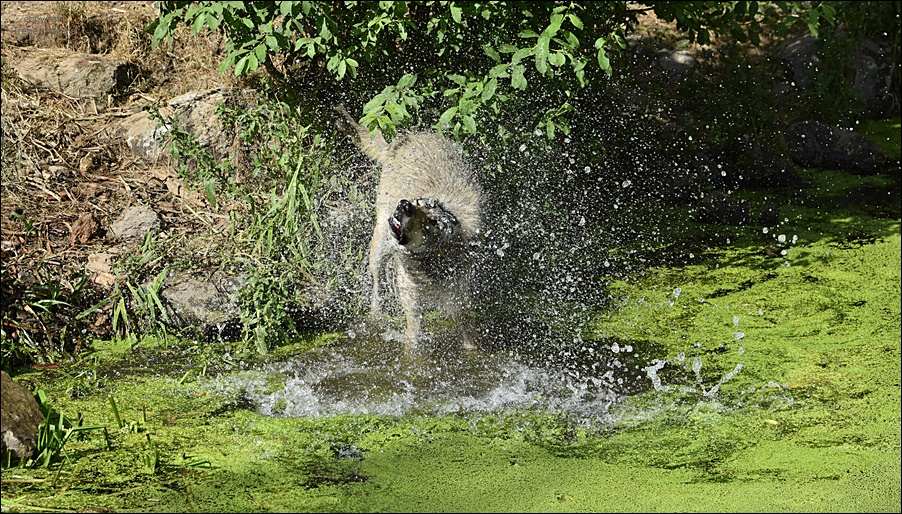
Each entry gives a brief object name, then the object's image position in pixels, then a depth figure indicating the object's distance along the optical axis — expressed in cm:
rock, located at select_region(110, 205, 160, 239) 1078
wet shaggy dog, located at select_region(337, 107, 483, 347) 895
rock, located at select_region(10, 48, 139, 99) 1278
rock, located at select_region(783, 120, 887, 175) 1495
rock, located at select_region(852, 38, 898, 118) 1687
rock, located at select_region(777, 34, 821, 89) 1684
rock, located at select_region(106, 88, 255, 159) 1211
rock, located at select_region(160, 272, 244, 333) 989
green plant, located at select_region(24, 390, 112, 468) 711
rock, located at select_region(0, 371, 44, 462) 700
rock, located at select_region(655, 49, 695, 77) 1602
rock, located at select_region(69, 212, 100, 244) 1068
